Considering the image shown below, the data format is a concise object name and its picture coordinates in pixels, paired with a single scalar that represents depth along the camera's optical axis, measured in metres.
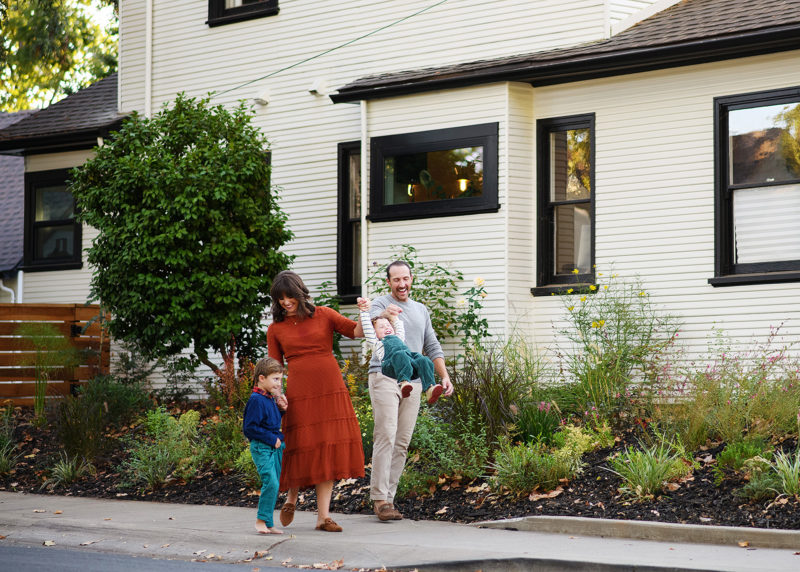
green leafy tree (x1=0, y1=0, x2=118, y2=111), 32.81
